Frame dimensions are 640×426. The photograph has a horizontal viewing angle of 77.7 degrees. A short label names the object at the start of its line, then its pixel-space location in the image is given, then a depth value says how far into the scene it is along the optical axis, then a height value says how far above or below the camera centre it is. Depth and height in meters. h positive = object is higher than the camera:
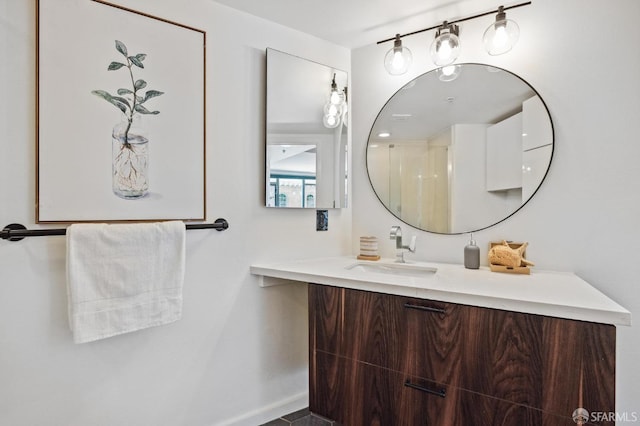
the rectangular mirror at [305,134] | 2.15 +0.43
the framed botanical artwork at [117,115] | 1.46 +0.37
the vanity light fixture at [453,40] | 1.85 +0.84
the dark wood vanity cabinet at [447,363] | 1.20 -0.54
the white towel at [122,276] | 1.41 -0.27
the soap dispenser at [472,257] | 1.96 -0.23
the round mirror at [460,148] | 1.94 +0.33
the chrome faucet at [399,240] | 2.16 -0.17
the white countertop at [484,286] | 1.20 -0.29
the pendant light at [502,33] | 1.85 +0.83
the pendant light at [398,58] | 2.19 +0.84
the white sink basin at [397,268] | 2.05 -0.32
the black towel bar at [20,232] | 1.37 -0.10
